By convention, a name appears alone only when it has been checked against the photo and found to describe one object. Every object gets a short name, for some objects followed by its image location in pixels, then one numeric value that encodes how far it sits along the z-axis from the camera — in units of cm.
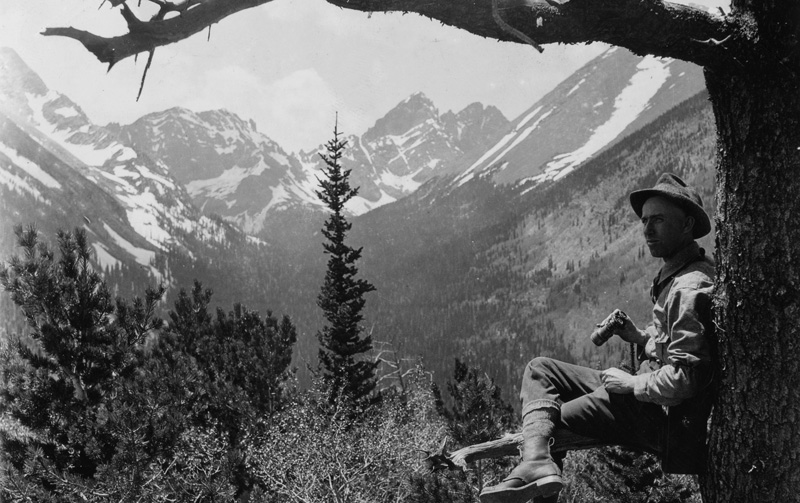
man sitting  278
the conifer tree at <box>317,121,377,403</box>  2734
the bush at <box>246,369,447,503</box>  1413
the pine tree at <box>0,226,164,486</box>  902
